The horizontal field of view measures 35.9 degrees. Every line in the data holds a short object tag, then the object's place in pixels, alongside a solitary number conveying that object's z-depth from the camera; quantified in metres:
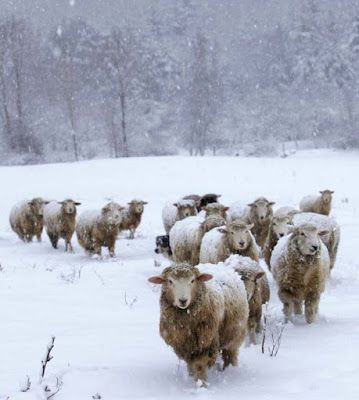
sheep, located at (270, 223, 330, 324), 7.60
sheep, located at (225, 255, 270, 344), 6.77
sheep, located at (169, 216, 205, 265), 10.23
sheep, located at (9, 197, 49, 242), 16.62
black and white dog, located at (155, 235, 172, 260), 12.03
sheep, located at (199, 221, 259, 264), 8.20
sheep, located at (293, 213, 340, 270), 10.45
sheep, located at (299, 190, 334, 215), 14.77
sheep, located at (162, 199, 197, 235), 13.75
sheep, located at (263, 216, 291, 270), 9.77
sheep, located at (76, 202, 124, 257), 14.05
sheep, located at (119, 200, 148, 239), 16.95
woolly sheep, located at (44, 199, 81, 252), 15.33
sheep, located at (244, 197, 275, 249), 12.23
